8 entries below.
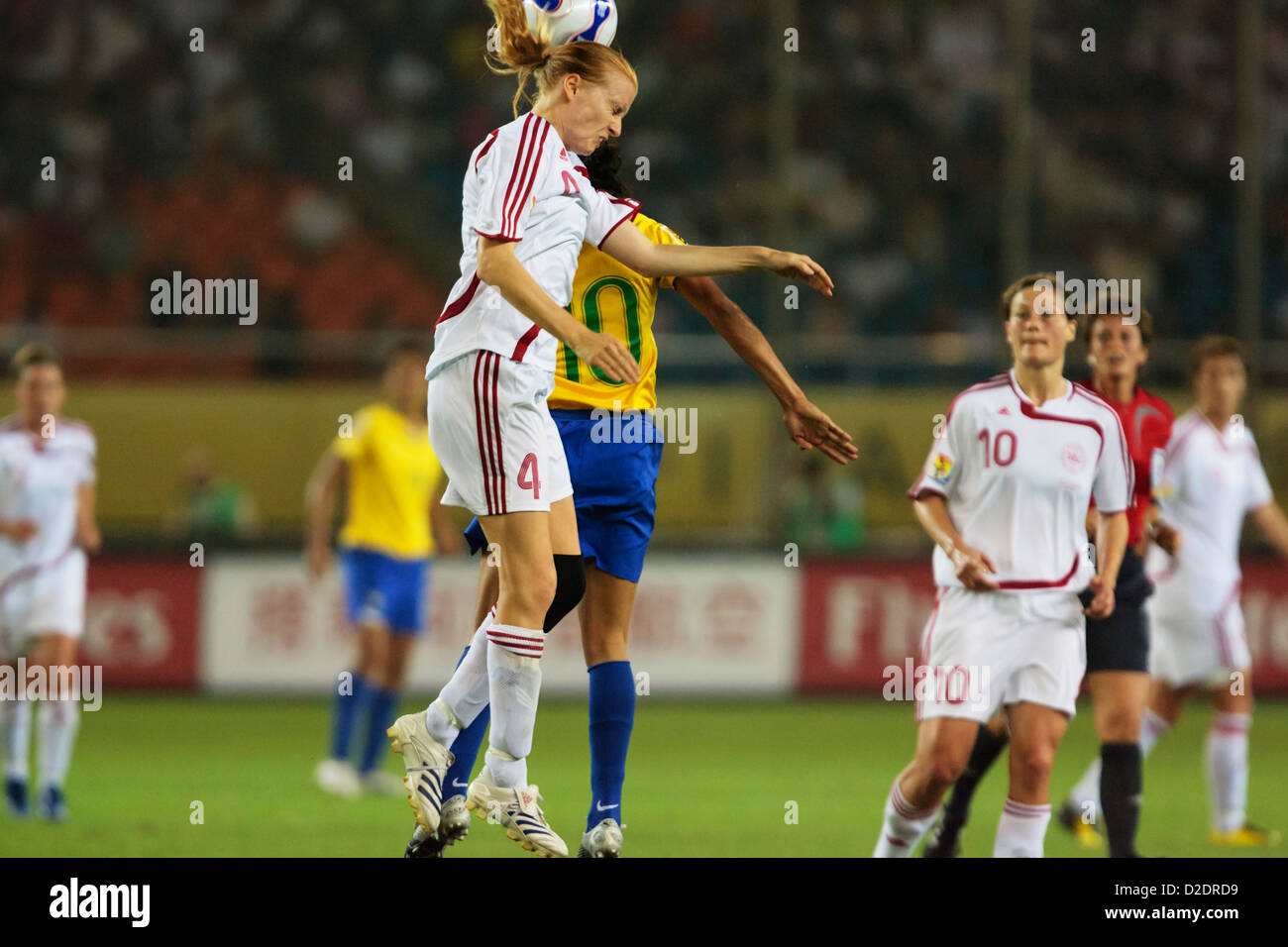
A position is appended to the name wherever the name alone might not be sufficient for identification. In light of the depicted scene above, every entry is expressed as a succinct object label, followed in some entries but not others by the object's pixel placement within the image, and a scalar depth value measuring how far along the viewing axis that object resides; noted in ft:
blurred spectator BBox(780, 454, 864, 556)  91.20
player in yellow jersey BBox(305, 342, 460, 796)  61.16
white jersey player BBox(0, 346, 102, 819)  53.11
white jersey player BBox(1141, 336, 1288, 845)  51.98
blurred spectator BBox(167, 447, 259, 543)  93.09
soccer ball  32.73
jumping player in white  30.30
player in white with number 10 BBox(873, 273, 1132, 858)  35.29
